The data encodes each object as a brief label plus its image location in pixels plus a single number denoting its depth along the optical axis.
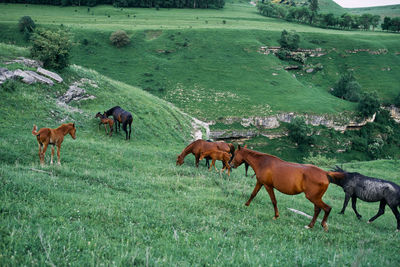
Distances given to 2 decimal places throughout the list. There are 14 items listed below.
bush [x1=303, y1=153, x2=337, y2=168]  41.62
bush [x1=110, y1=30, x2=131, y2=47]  76.07
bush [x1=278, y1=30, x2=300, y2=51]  95.62
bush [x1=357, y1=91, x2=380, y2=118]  67.19
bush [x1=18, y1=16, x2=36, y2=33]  71.53
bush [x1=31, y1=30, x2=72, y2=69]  25.62
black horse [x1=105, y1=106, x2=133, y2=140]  21.78
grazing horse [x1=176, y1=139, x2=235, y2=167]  16.05
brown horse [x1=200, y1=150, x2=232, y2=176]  15.71
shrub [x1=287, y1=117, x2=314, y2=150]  56.81
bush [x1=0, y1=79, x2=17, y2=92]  18.53
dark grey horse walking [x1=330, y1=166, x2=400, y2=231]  10.95
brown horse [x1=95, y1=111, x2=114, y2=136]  20.97
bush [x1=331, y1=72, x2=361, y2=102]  76.50
